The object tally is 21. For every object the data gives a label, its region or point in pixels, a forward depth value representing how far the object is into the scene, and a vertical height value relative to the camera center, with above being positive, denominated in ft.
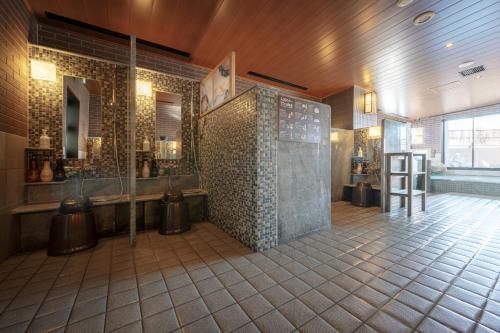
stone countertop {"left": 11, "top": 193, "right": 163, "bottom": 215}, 7.14 -1.67
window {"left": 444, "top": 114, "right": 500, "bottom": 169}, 23.08 +2.79
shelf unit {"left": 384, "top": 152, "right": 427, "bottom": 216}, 11.90 -1.03
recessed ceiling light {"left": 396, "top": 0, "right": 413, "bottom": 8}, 7.81 +6.50
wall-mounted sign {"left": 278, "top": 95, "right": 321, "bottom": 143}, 7.66 +1.82
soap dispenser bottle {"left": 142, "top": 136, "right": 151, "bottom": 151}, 10.40 +0.97
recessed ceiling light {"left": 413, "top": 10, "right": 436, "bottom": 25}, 8.46 +6.52
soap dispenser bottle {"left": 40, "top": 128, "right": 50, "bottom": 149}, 8.15 +0.94
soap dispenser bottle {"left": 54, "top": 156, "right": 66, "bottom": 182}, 8.45 -0.35
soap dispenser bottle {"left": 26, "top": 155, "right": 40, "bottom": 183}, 7.90 -0.38
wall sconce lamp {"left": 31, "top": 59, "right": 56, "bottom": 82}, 8.25 +3.99
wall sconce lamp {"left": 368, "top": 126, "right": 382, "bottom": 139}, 16.04 +2.64
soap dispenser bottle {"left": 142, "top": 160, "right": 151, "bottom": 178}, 10.29 -0.35
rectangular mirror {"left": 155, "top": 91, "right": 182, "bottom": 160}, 10.91 +2.11
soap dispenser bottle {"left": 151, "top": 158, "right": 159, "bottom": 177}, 10.45 -0.25
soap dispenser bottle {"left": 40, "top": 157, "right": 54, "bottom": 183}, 8.13 -0.42
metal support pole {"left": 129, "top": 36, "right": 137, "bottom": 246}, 7.71 +0.89
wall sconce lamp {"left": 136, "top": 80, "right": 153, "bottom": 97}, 10.30 +4.01
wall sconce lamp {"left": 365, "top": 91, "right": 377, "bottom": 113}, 18.06 +5.75
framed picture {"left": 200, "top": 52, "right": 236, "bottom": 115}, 8.43 +3.81
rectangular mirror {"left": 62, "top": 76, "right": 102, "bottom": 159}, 8.95 +2.33
